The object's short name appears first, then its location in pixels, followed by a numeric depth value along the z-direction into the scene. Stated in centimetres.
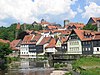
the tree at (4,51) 3896
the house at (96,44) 4249
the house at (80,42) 4411
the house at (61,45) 4995
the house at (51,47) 5476
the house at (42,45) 5829
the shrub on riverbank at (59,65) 3662
